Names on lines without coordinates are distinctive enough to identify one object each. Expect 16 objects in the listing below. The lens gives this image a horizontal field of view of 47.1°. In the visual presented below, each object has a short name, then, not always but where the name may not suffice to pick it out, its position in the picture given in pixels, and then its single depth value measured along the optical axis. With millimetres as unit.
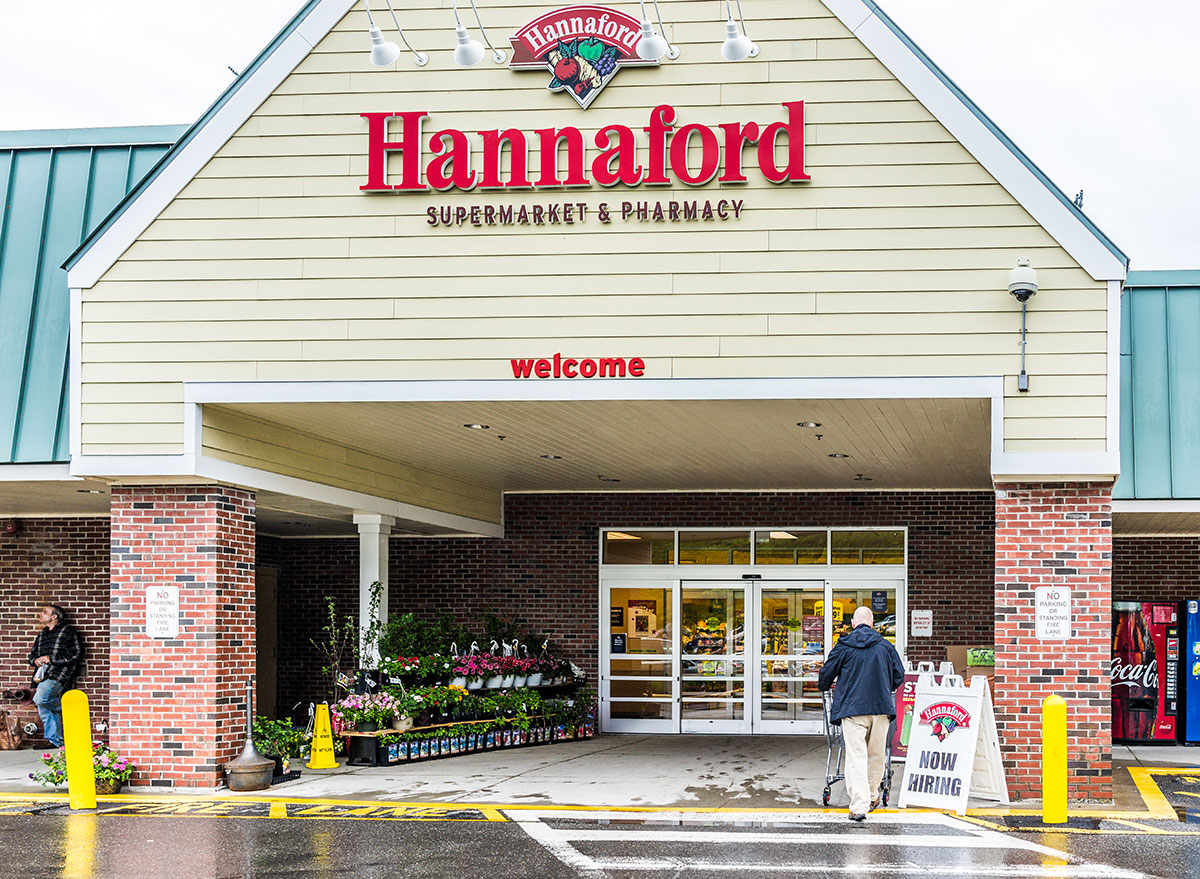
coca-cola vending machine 17922
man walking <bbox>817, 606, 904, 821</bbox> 11398
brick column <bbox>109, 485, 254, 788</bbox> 12555
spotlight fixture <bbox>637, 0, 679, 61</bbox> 11039
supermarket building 11664
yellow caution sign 14508
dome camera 11328
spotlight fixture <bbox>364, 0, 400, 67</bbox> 11430
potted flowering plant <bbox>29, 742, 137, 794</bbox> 12375
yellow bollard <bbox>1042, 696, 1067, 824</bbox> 10977
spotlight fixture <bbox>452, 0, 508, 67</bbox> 11445
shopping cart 11828
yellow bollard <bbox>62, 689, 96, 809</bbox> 11875
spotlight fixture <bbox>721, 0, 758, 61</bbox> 10938
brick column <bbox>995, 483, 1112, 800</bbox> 11680
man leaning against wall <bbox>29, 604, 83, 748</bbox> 16984
